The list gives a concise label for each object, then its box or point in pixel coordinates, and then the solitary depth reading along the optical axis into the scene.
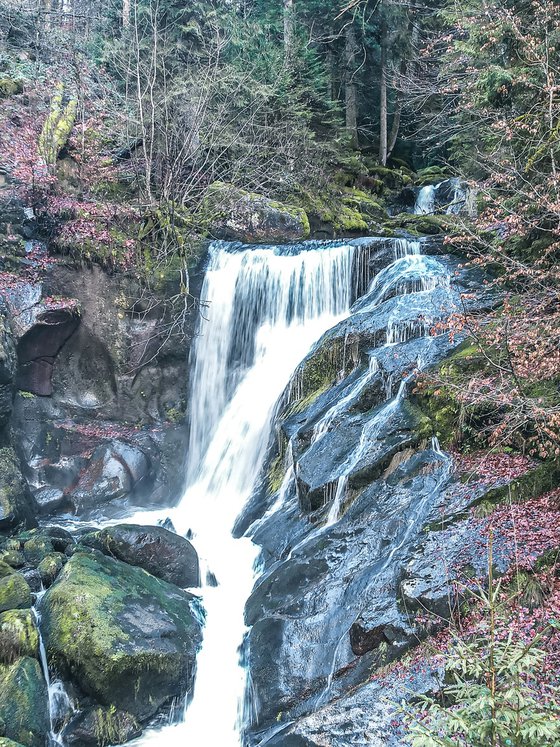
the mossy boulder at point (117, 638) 6.23
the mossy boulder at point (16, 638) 6.20
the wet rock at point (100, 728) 6.01
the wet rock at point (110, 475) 11.77
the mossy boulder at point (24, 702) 5.66
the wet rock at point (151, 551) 8.32
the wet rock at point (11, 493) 9.42
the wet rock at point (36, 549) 8.21
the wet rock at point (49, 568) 7.63
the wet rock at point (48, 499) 11.43
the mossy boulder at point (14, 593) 6.77
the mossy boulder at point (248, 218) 15.63
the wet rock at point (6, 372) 10.64
